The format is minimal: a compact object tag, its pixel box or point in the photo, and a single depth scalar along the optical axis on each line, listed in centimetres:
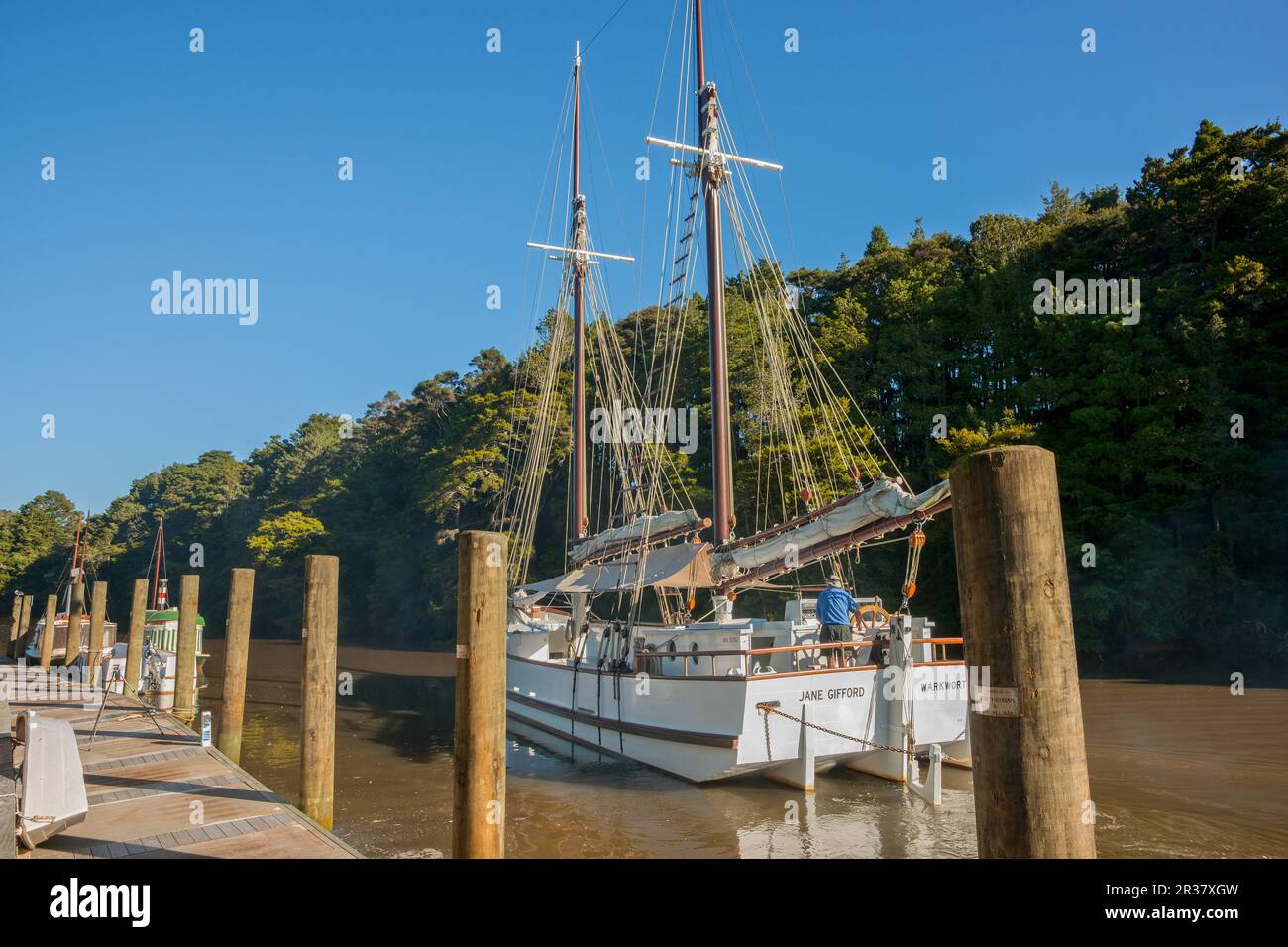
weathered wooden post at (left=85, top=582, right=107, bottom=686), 2214
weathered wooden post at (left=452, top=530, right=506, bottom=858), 608
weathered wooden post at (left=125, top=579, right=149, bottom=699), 2027
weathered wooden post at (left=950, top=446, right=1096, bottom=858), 321
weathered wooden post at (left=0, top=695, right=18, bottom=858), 581
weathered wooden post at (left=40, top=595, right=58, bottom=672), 2825
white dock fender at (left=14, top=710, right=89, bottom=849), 688
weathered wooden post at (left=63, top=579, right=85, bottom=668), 2566
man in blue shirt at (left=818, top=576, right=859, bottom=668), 1326
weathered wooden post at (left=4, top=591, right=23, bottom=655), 3634
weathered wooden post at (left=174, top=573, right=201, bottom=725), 1722
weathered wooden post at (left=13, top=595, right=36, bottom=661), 3609
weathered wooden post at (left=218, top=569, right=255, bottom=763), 1283
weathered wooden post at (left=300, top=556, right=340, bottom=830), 903
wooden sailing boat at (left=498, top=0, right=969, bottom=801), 1221
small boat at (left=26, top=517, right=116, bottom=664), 2986
